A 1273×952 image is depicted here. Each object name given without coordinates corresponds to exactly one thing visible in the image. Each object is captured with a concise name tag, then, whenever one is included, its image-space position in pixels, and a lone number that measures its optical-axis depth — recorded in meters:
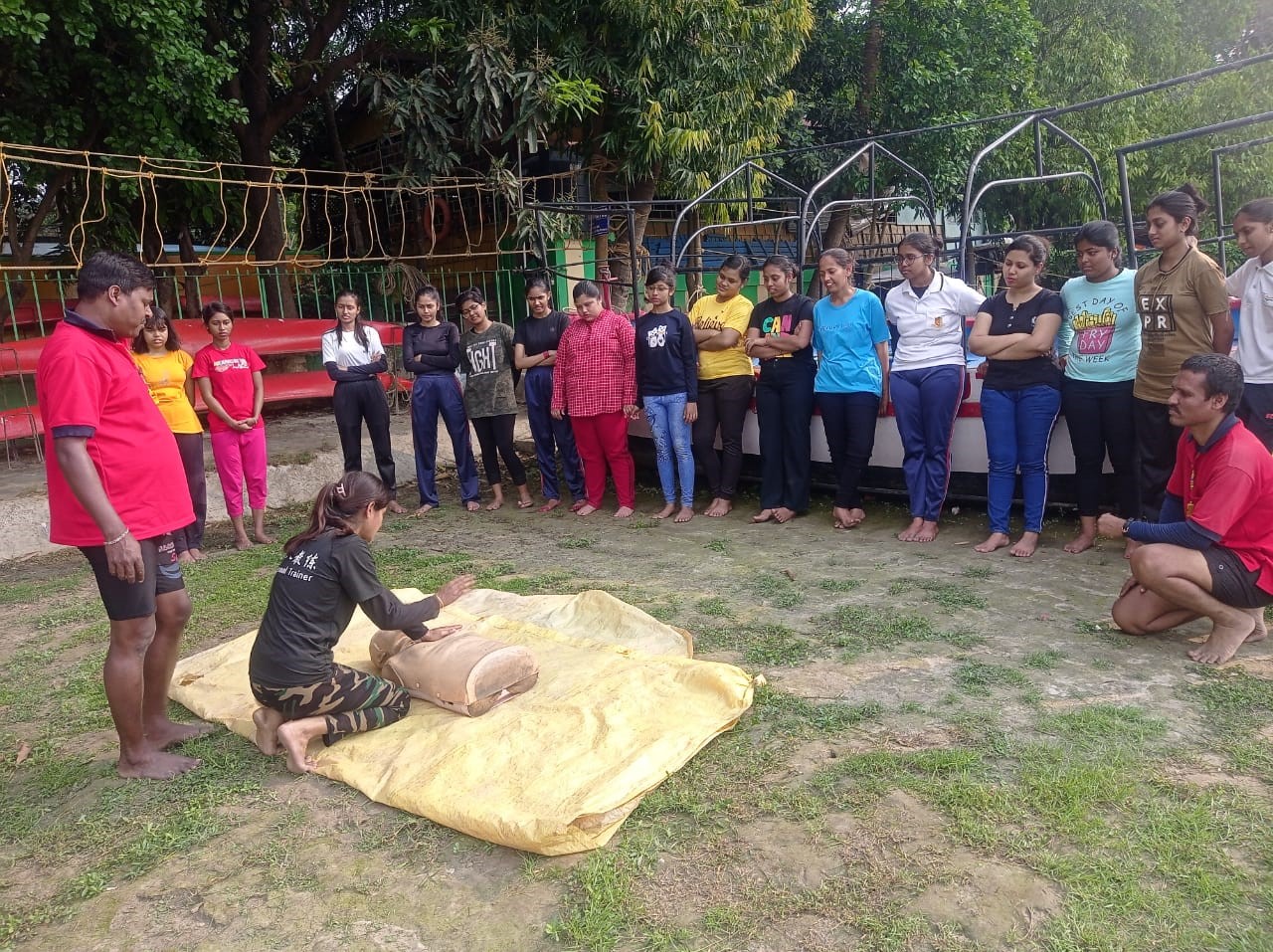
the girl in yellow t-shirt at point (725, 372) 6.64
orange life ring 13.72
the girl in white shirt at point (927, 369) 5.71
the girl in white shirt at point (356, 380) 7.09
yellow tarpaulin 2.91
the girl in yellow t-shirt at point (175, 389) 5.96
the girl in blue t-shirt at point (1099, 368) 5.08
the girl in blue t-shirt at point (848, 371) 6.06
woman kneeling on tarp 3.35
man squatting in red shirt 3.79
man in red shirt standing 3.07
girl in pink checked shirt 6.81
